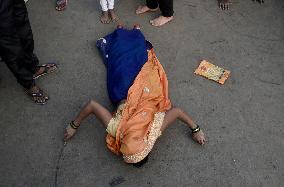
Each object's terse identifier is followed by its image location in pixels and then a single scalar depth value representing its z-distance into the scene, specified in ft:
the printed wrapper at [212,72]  12.08
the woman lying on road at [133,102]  9.42
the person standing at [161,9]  13.10
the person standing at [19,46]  9.69
